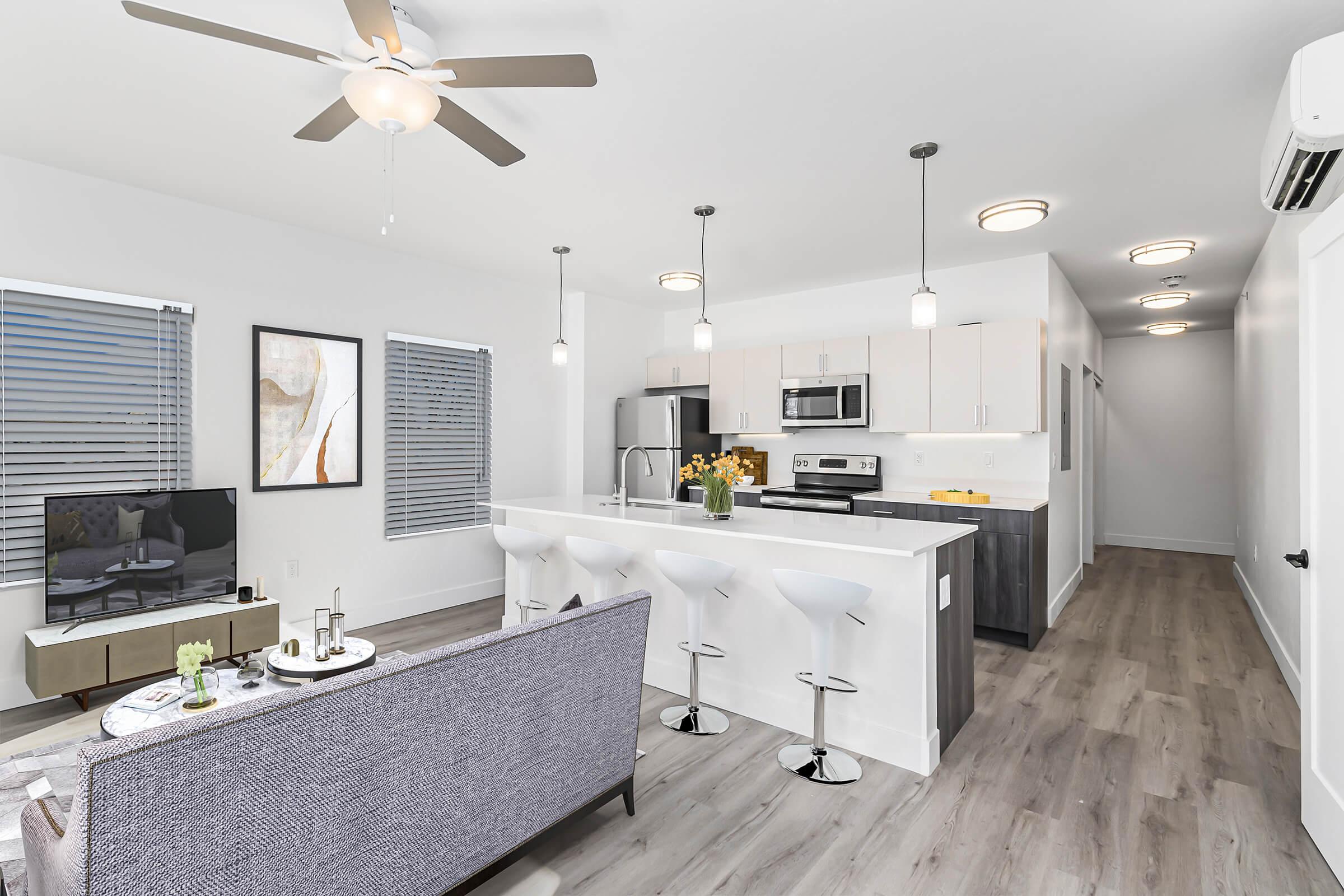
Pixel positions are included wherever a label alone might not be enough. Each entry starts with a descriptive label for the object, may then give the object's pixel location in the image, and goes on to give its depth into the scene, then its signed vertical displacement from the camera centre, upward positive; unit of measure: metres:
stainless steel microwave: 5.14 +0.39
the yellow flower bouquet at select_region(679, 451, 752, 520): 3.39 -0.18
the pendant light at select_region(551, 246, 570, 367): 4.72 +0.71
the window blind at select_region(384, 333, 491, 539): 4.76 +0.12
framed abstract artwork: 4.08 +0.27
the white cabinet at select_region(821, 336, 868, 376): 5.15 +0.75
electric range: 5.06 -0.28
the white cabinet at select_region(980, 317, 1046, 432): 4.36 +0.50
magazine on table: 2.33 -0.90
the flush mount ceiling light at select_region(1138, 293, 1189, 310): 5.71 +1.31
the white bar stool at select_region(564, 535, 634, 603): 3.27 -0.54
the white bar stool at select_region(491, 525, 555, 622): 3.71 -0.56
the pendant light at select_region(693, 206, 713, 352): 3.90 +0.70
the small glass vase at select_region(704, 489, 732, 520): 3.39 -0.28
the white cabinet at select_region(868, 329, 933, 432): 4.85 +0.51
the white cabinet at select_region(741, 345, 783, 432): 5.64 +0.54
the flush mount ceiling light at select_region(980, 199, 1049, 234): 3.62 +1.32
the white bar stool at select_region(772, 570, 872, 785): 2.49 -0.80
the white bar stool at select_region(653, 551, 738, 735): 2.87 -0.74
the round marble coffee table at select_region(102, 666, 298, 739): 2.18 -0.92
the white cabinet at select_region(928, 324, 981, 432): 4.62 +0.50
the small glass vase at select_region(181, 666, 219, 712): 2.31 -0.88
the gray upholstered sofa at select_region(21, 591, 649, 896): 1.18 -0.74
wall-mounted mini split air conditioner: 1.93 +0.99
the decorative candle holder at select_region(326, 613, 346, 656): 2.79 -0.78
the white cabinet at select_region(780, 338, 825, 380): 5.39 +0.75
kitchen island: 2.67 -0.80
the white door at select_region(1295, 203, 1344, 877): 2.00 -0.26
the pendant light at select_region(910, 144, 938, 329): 3.12 +0.68
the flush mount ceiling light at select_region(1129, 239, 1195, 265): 4.33 +1.33
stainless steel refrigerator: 5.79 +0.13
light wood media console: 3.04 -0.96
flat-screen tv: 3.23 -0.52
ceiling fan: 1.73 +1.12
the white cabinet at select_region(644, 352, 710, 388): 6.12 +0.77
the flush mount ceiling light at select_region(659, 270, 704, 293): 5.05 +1.33
